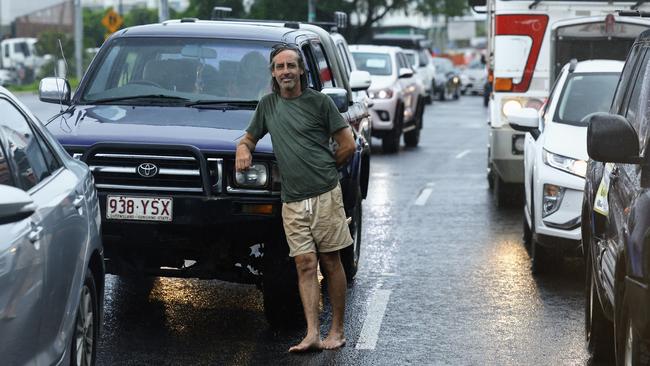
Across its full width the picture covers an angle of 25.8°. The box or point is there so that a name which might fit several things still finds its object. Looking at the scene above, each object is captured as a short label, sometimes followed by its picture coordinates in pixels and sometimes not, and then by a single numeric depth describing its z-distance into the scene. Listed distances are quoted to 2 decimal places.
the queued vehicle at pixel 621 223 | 5.23
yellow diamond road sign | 38.41
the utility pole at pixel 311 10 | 48.53
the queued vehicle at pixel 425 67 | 43.94
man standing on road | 7.71
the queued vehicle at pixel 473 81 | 59.81
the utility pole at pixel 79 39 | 38.19
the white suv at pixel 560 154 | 10.34
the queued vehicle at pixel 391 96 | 24.48
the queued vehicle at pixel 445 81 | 52.62
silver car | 4.86
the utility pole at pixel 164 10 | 31.39
